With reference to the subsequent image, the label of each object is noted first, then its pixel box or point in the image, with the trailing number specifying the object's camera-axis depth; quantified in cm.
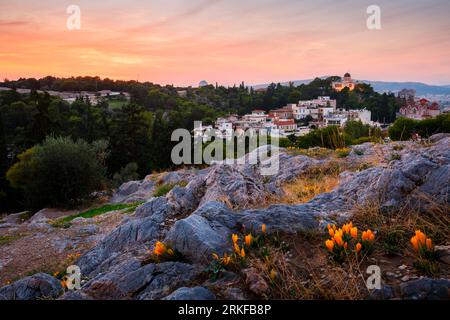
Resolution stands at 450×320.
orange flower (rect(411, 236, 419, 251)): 328
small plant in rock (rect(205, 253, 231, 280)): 342
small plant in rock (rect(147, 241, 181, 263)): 387
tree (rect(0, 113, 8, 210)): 3144
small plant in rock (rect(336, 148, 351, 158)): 1240
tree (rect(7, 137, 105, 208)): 1988
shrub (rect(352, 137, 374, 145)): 2642
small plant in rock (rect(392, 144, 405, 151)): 816
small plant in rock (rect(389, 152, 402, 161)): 600
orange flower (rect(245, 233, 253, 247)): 374
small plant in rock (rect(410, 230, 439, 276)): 304
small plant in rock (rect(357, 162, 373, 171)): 773
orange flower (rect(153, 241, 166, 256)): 391
